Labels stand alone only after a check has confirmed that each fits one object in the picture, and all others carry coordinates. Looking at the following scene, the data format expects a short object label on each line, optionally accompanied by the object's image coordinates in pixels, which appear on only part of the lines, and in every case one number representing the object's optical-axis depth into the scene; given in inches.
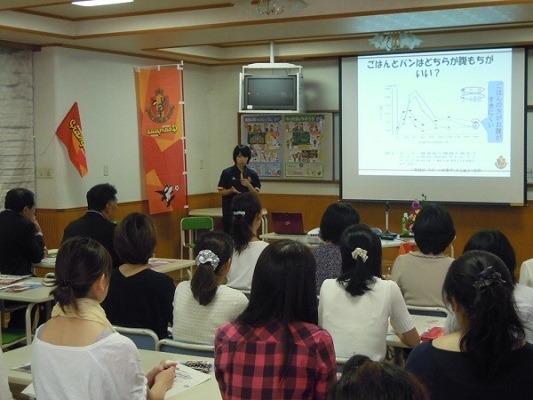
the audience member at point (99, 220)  189.3
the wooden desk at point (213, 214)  341.4
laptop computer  262.4
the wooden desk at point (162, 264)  201.6
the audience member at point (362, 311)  118.1
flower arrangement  254.1
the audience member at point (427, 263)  148.7
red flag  282.4
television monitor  327.0
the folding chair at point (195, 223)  322.3
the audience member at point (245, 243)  171.9
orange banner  321.1
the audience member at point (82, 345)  84.8
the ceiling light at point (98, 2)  223.8
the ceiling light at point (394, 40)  263.6
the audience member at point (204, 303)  116.9
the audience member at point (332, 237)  153.1
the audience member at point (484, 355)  74.0
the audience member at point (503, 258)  105.4
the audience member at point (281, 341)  82.2
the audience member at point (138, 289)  133.8
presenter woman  302.5
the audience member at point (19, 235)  199.6
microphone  250.2
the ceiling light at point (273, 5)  195.9
